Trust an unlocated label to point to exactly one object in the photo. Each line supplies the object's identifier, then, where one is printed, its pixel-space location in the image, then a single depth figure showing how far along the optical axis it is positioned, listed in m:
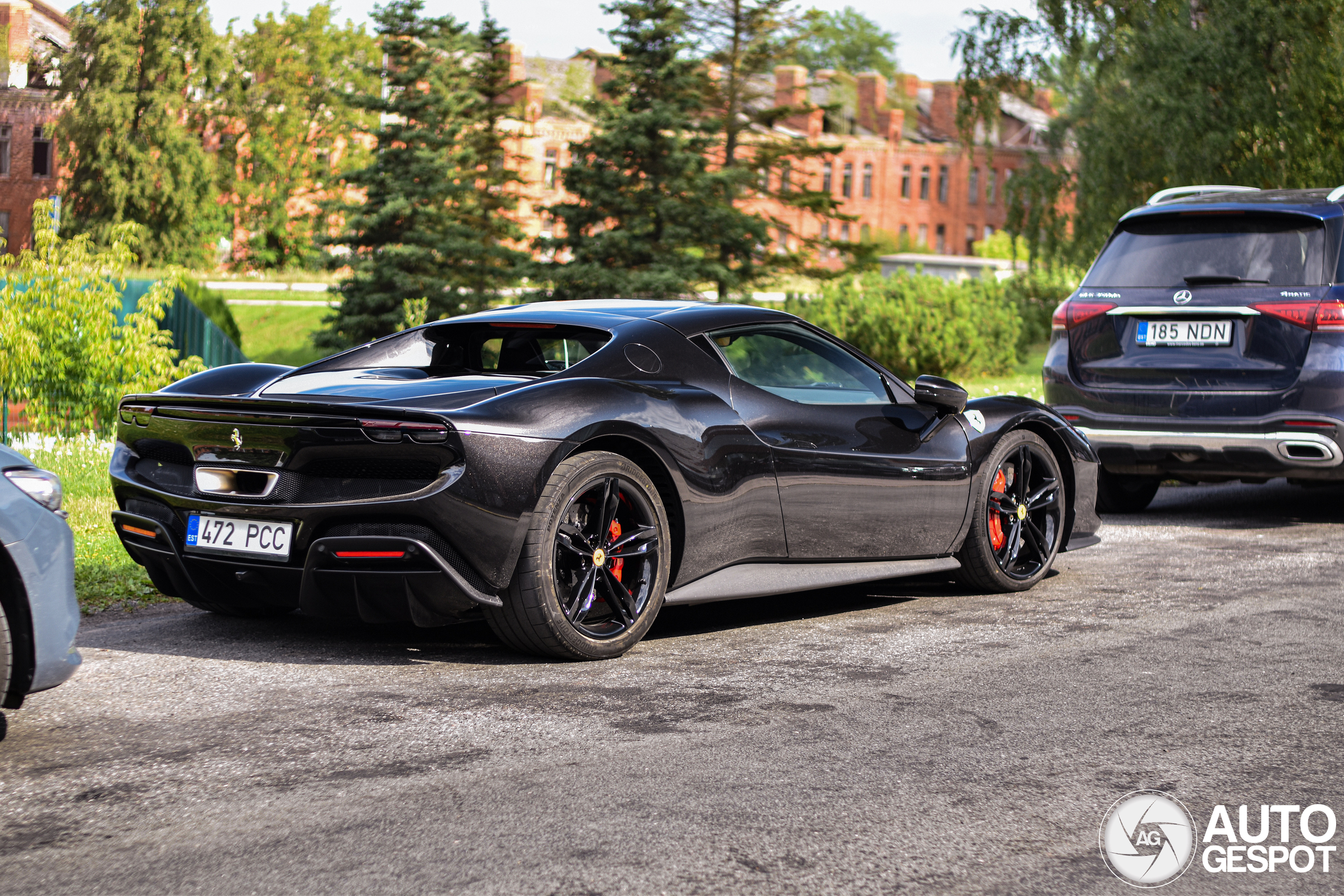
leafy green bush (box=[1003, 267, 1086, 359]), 31.03
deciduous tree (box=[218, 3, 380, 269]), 66.94
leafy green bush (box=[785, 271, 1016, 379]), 24.48
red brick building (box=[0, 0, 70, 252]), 68.88
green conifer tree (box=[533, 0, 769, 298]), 34.31
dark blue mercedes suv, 8.50
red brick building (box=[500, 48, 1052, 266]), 87.25
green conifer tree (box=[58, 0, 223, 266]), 63.50
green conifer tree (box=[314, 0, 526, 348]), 36.81
